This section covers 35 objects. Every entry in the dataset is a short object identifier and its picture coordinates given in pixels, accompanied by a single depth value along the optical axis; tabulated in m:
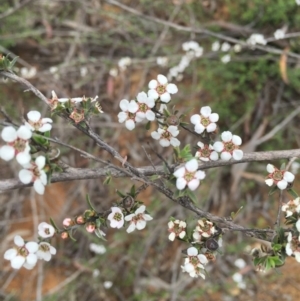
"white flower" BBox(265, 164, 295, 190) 0.28
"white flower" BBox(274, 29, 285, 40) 0.44
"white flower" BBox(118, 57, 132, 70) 0.54
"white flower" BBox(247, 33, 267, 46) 0.45
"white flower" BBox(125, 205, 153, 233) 0.28
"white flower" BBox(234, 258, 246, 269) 0.50
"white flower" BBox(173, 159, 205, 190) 0.25
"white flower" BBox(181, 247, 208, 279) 0.27
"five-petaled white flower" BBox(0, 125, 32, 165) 0.24
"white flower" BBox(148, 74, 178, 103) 0.28
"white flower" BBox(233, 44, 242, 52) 0.49
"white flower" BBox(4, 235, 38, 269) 0.27
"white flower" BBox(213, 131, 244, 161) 0.28
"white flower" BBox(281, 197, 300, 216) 0.26
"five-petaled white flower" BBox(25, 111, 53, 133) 0.25
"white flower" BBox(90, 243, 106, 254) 0.50
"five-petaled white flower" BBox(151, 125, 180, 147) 0.28
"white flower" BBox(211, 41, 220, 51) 0.51
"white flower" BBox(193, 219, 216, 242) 0.27
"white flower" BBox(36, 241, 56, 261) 0.28
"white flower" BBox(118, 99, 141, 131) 0.28
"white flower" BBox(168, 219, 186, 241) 0.28
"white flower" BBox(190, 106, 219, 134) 0.28
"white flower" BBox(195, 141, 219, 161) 0.28
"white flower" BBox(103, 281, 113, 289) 0.51
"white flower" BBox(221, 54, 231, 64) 0.50
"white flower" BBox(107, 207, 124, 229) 0.27
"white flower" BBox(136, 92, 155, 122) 0.27
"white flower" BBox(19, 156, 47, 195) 0.24
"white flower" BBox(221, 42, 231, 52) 0.50
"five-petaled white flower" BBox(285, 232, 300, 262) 0.25
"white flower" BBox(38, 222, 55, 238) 0.28
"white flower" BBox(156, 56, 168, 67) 0.52
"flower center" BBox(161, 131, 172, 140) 0.28
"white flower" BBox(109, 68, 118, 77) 0.56
